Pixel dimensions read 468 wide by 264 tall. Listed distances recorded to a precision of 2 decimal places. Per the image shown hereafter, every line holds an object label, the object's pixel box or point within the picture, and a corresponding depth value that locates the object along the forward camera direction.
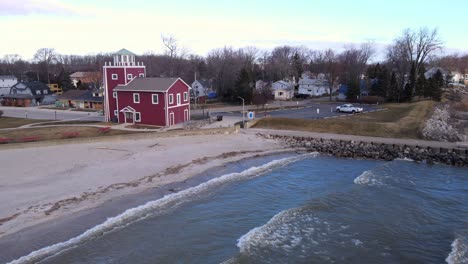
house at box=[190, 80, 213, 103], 71.88
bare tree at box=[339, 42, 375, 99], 69.19
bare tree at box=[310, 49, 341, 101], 77.06
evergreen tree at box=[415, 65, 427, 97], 65.44
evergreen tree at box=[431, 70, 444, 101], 64.56
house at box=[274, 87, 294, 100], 75.69
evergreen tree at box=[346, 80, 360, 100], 68.81
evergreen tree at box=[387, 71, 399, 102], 65.50
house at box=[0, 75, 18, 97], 92.82
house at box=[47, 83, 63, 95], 97.00
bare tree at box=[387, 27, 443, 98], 70.00
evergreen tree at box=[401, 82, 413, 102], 63.93
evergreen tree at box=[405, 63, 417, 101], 63.94
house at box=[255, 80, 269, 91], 72.46
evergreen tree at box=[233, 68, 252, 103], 63.03
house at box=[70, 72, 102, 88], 97.81
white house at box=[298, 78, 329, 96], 82.31
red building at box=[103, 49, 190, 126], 41.34
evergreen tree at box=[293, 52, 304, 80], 100.56
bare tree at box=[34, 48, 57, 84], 133.25
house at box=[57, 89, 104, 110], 67.00
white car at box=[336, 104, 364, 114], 52.50
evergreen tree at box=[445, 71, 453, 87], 83.51
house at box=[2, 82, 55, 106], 75.62
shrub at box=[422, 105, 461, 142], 33.91
